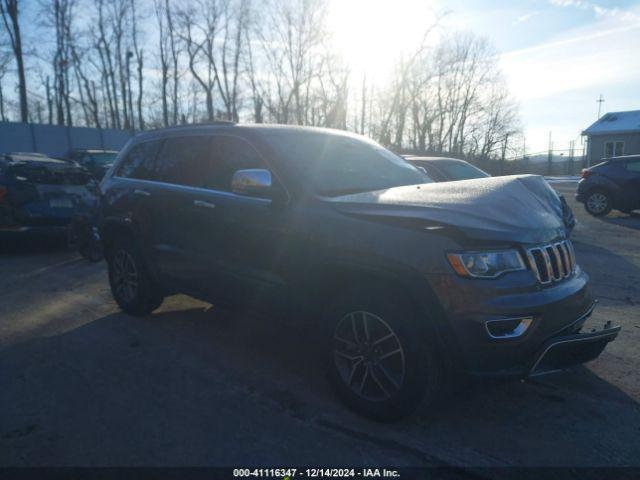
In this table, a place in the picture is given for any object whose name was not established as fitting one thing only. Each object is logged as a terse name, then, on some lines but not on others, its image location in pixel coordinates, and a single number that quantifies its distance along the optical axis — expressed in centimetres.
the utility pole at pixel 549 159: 3934
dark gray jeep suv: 269
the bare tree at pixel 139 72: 4066
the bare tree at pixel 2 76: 3301
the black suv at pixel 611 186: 1284
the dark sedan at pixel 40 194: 795
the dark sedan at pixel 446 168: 934
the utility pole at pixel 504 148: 4083
